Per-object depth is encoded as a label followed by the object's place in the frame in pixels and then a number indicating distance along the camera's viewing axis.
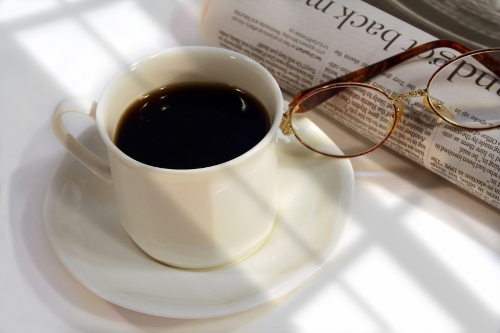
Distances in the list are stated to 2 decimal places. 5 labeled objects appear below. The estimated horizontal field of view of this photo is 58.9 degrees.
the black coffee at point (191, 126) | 0.37
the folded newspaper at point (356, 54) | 0.45
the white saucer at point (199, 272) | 0.34
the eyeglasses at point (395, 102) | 0.46
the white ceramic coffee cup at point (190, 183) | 0.32
